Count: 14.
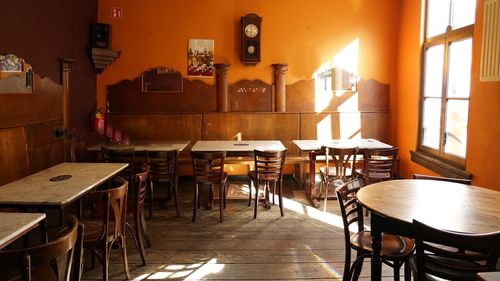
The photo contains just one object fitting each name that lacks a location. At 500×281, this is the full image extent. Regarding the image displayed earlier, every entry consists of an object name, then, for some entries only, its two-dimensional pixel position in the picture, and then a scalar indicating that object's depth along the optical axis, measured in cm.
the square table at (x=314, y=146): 545
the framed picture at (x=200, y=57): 686
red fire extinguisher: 646
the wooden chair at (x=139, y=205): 356
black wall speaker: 646
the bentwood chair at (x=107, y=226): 295
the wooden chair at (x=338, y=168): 506
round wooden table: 237
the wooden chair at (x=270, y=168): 501
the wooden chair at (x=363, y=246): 273
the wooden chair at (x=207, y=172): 489
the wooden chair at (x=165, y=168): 513
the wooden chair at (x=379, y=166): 509
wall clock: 676
